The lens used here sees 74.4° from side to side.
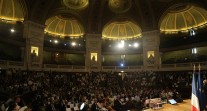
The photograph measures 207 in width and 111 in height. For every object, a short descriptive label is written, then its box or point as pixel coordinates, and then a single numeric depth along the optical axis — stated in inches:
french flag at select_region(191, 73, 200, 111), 194.8
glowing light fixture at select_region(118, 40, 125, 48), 959.7
